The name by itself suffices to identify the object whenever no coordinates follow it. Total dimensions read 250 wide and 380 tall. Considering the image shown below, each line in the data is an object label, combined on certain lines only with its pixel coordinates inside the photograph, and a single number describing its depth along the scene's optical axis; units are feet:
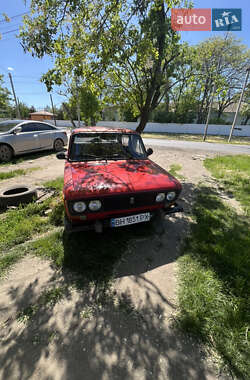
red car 7.55
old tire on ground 12.53
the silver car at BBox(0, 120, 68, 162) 23.43
